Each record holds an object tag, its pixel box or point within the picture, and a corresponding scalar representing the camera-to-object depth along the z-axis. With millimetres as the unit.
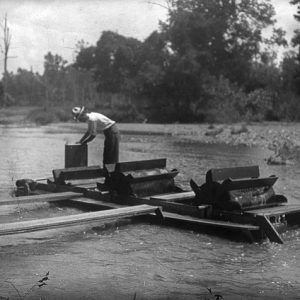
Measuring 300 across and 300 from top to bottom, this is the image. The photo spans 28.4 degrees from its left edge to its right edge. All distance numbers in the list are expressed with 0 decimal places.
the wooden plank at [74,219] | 7727
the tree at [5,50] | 63931
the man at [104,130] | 12148
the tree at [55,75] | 103562
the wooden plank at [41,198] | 10234
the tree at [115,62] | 66438
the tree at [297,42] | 45300
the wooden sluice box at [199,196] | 8648
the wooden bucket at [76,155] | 12602
